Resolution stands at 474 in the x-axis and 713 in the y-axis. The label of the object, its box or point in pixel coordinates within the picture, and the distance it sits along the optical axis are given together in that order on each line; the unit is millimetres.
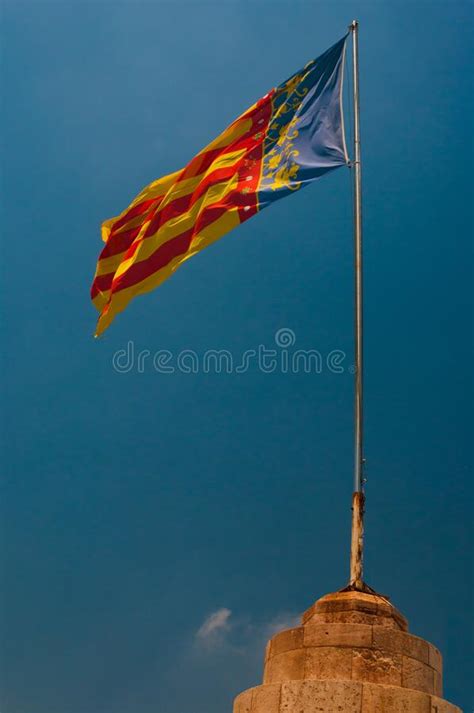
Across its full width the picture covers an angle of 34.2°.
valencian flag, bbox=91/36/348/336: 15453
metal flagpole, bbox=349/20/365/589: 11982
